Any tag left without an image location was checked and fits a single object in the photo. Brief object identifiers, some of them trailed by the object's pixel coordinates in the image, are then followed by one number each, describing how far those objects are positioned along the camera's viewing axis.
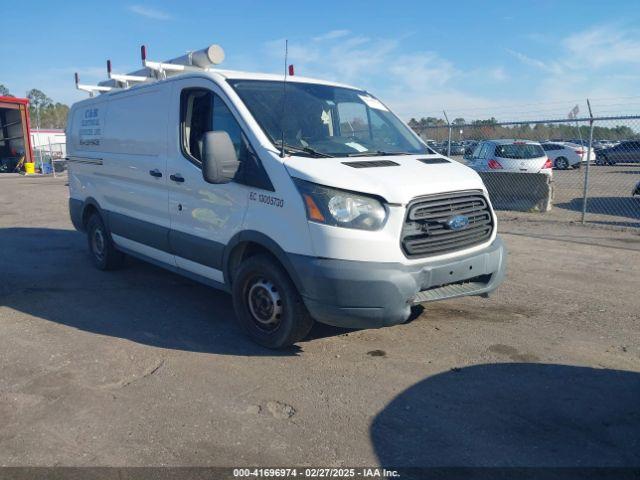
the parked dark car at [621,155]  22.33
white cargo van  3.96
